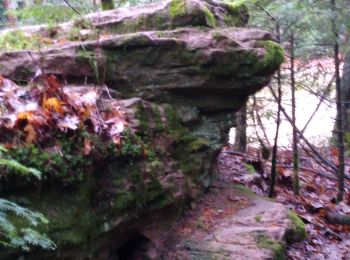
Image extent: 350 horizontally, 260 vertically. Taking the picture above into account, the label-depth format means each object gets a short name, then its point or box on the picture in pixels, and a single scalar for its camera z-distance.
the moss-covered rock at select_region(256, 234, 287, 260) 4.82
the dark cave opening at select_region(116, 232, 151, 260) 4.75
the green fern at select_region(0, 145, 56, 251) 2.64
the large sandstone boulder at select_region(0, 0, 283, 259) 4.02
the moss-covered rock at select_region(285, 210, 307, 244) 5.35
